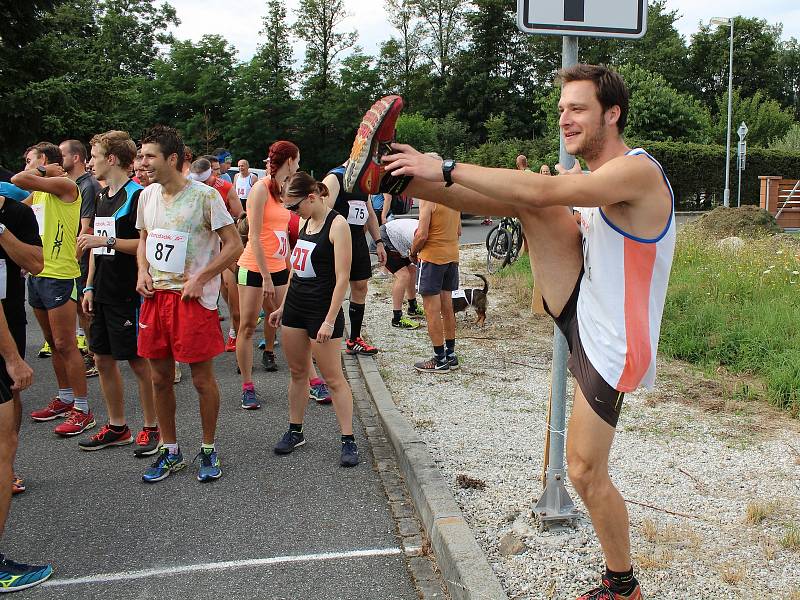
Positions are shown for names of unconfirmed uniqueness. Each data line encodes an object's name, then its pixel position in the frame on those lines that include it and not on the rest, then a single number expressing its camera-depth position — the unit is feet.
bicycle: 45.27
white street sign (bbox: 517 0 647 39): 11.44
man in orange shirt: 24.03
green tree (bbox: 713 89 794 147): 164.76
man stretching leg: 8.64
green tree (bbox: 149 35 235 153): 136.87
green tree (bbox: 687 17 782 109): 223.10
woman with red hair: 21.39
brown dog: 29.09
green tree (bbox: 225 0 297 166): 136.98
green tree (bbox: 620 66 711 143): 113.39
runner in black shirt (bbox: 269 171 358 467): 16.74
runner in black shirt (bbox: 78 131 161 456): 17.39
